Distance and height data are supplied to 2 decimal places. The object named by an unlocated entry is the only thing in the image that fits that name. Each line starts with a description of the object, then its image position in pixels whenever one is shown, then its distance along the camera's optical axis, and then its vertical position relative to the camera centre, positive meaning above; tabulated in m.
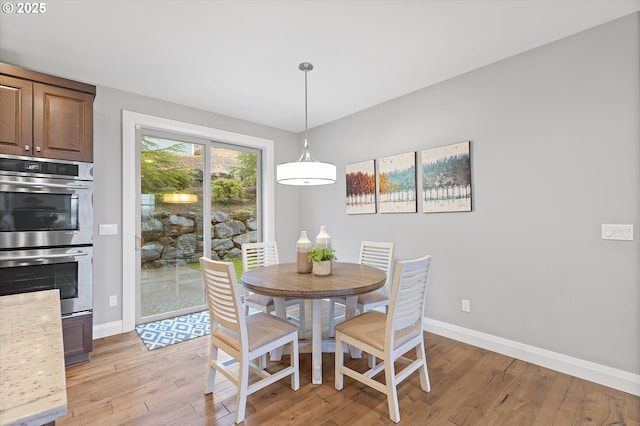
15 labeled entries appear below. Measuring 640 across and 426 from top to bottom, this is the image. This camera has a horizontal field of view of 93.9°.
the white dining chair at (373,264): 2.66 -0.55
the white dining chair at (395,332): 1.79 -0.79
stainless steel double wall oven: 2.30 -0.12
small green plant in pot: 2.39 -0.38
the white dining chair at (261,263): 2.69 -0.55
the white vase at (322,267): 2.39 -0.44
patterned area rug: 2.96 -1.27
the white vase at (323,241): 2.44 -0.23
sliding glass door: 3.52 -0.04
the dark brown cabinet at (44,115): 2.31 +0.81
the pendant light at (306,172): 2.44 +0.34
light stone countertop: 0.55 -0.36
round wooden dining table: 1.97 -0.51
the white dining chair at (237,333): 1.77 -0.79
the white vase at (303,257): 2.50 -0.37
